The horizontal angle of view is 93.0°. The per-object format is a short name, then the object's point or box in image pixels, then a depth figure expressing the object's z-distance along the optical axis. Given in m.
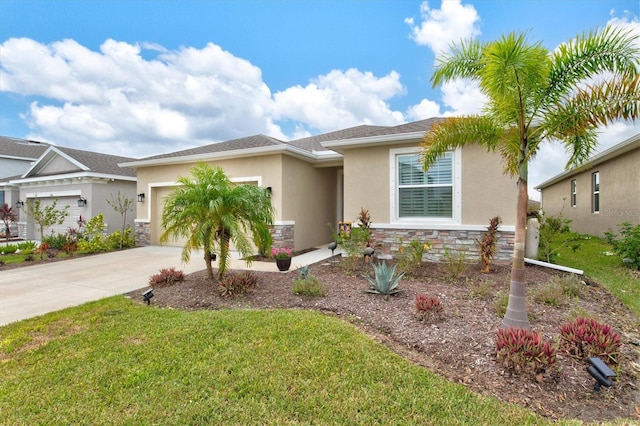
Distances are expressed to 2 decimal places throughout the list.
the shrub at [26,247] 10.96
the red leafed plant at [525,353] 2.91
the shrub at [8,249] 11.13
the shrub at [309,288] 5.43
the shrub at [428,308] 4.26
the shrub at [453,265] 6.59
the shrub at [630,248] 7.51
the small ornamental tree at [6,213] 12.51
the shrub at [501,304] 4.43
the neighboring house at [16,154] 20.72
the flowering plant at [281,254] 7.48
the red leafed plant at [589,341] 3.10
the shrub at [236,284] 5.48
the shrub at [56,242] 11.39
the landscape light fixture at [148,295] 5.05
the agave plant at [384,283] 5.36
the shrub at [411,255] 7.19
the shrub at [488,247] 7.05
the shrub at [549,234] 7.72
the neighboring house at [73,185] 13.77
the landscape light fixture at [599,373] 2.56
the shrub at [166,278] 6.22
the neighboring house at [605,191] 10.73
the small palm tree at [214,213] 5.54
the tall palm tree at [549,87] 3.70
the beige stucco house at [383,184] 7.85
